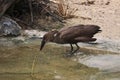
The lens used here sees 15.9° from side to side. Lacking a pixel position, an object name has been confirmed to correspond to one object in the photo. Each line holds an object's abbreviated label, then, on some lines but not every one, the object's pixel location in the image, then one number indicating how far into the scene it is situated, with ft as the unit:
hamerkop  22.36
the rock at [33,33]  26.75
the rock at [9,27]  27.40
